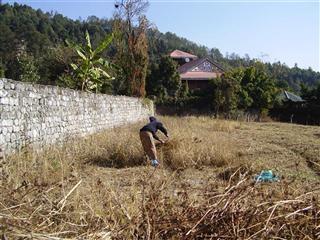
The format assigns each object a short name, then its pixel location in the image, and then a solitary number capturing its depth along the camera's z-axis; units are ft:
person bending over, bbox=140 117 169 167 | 21.94
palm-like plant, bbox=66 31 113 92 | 41.43
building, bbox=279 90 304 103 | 96.41
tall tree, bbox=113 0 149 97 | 68.38
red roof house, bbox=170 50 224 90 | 134.26
